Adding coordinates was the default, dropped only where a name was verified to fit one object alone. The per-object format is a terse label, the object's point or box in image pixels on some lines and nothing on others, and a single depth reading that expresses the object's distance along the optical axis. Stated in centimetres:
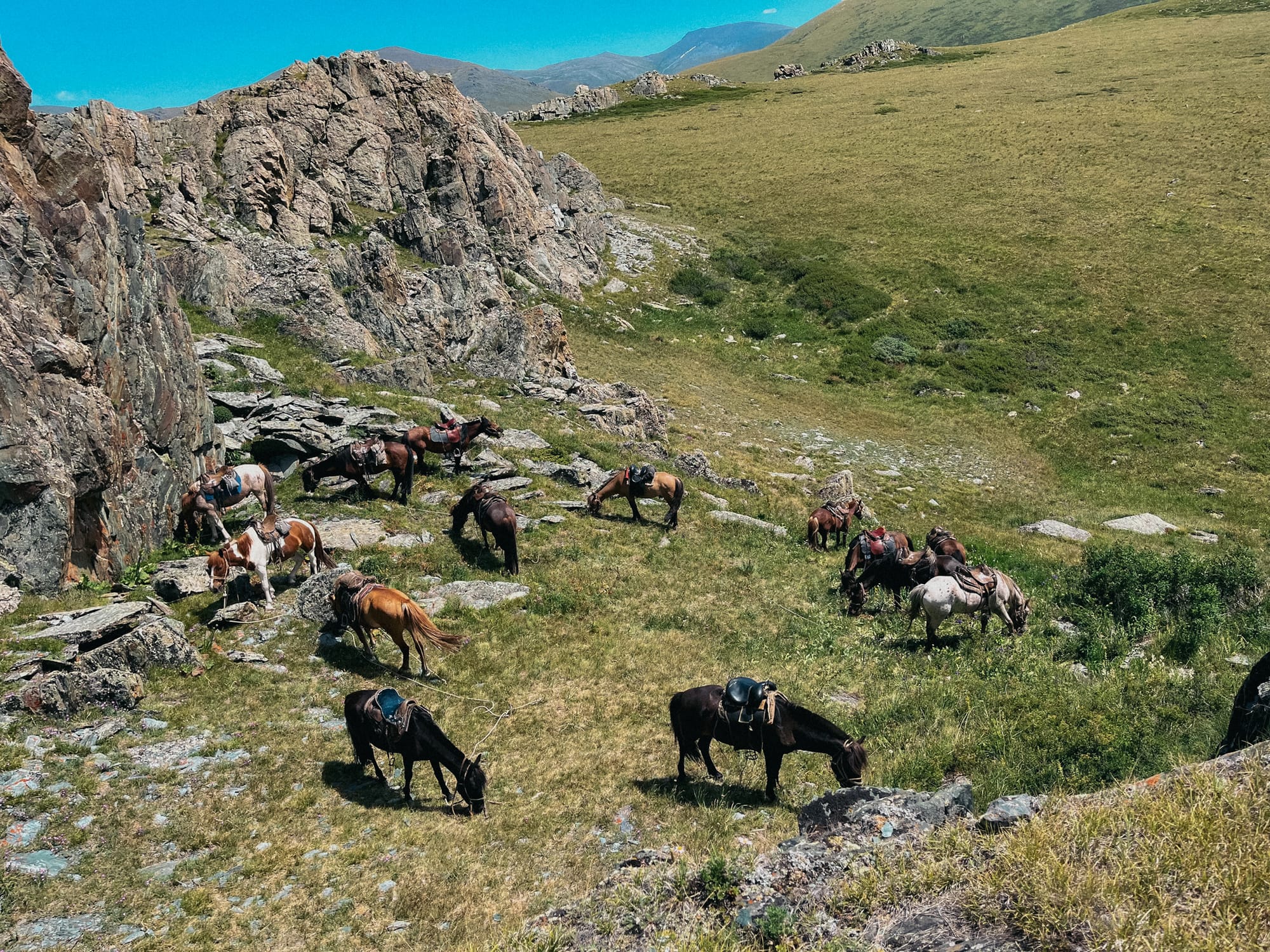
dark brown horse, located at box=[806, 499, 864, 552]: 1978
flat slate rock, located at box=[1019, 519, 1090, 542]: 2333
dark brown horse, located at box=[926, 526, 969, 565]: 1685
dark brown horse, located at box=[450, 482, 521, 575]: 1572
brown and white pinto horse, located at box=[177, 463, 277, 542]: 1584
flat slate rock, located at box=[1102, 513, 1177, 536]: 2428
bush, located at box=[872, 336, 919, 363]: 4016
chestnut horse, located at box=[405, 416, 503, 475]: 1962
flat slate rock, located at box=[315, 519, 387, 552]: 1641
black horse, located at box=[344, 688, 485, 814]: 935
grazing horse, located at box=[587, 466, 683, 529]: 1902
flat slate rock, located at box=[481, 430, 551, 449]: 2292
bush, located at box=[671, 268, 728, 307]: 4628
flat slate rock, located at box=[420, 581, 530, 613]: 1468
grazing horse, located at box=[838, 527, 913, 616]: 1562
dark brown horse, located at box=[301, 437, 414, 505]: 1809
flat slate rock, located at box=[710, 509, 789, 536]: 2047
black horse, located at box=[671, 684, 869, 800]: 923
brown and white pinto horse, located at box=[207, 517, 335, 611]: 1390
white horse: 1327
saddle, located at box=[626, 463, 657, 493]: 1875
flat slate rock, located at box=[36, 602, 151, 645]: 1108
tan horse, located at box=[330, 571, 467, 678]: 1200
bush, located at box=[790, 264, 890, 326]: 4384
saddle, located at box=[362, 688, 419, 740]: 933
